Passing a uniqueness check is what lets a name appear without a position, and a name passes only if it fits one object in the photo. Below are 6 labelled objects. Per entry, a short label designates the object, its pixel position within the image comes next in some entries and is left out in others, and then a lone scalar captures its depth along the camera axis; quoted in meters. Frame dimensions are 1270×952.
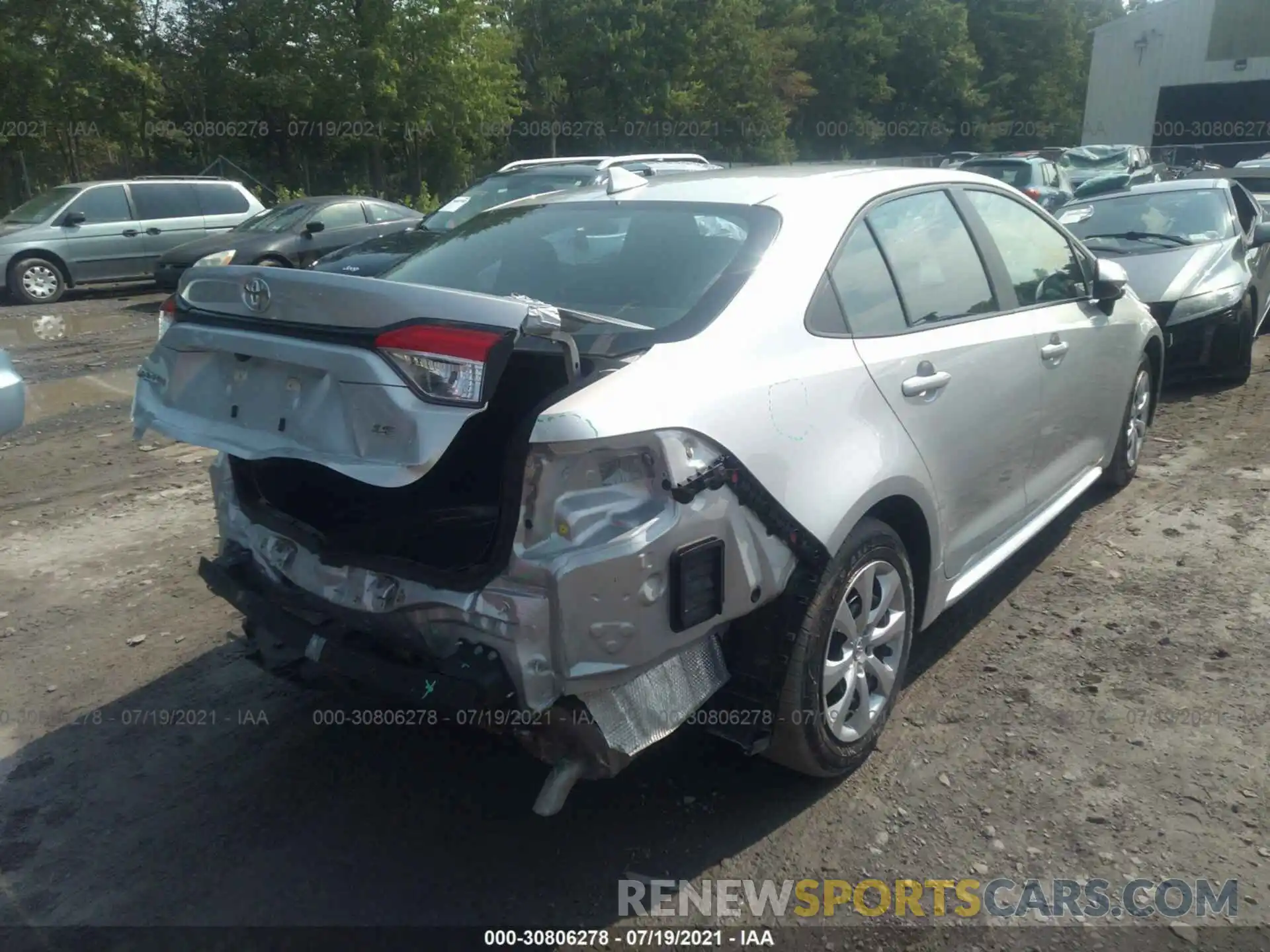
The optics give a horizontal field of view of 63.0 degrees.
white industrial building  35.72
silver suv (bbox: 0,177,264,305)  14.28
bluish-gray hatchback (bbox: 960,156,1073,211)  16.98
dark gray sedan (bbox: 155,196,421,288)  13.41
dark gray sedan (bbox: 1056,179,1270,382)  7.54
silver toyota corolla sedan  2.44
